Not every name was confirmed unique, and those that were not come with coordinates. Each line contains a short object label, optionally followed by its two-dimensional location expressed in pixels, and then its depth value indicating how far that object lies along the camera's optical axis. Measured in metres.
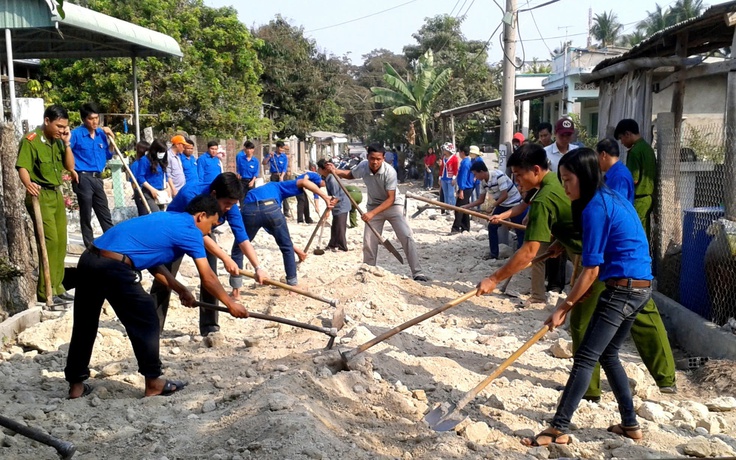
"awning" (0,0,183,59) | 10.53
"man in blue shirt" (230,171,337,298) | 8.09
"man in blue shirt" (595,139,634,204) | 6.27
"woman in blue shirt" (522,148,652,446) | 4.12
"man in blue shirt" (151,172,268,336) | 5.29
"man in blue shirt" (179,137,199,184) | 10.80
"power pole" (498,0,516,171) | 12.91
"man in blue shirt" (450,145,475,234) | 13.92
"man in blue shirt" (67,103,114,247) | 8.20
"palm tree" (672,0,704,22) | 50.84
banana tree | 30.02
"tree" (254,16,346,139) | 30.70
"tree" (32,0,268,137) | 20.22
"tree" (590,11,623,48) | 60.62
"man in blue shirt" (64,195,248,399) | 4.70
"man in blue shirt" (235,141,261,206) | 13.38
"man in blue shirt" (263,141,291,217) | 15.69
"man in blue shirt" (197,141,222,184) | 11.44
